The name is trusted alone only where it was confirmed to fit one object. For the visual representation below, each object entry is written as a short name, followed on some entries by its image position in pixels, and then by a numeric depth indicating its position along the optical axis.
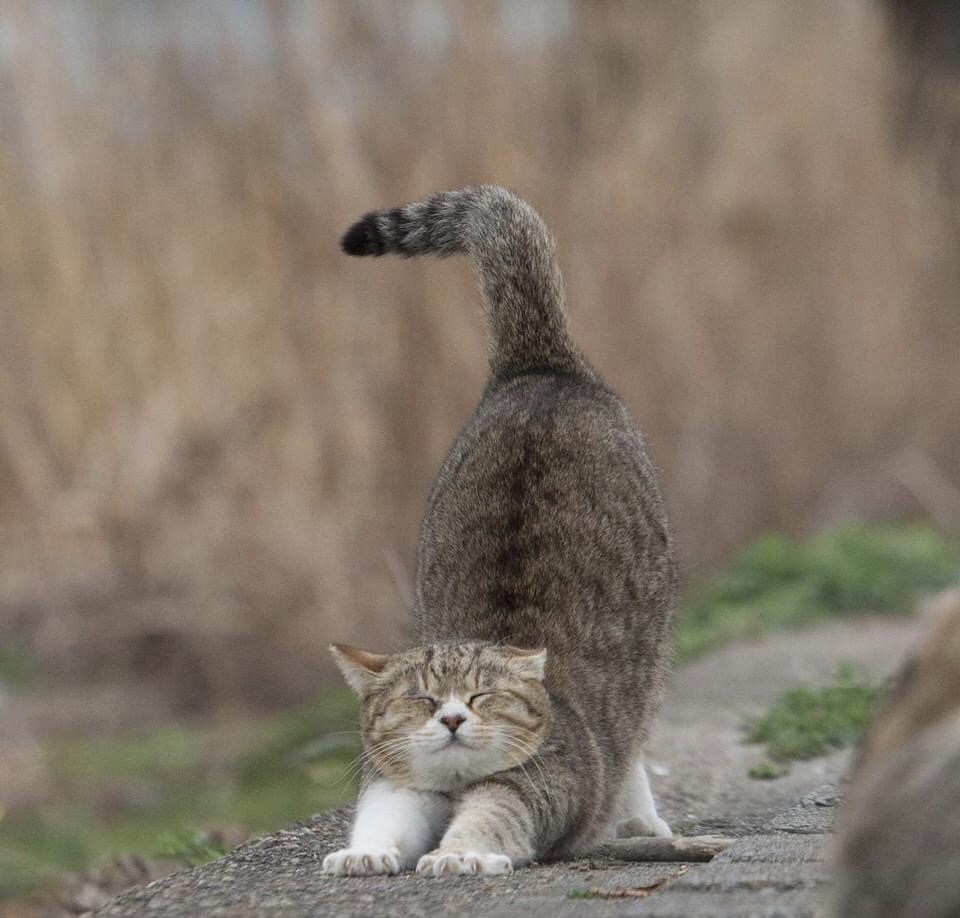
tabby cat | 7.41
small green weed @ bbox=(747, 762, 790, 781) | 9.79
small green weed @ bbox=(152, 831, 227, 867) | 8.85
